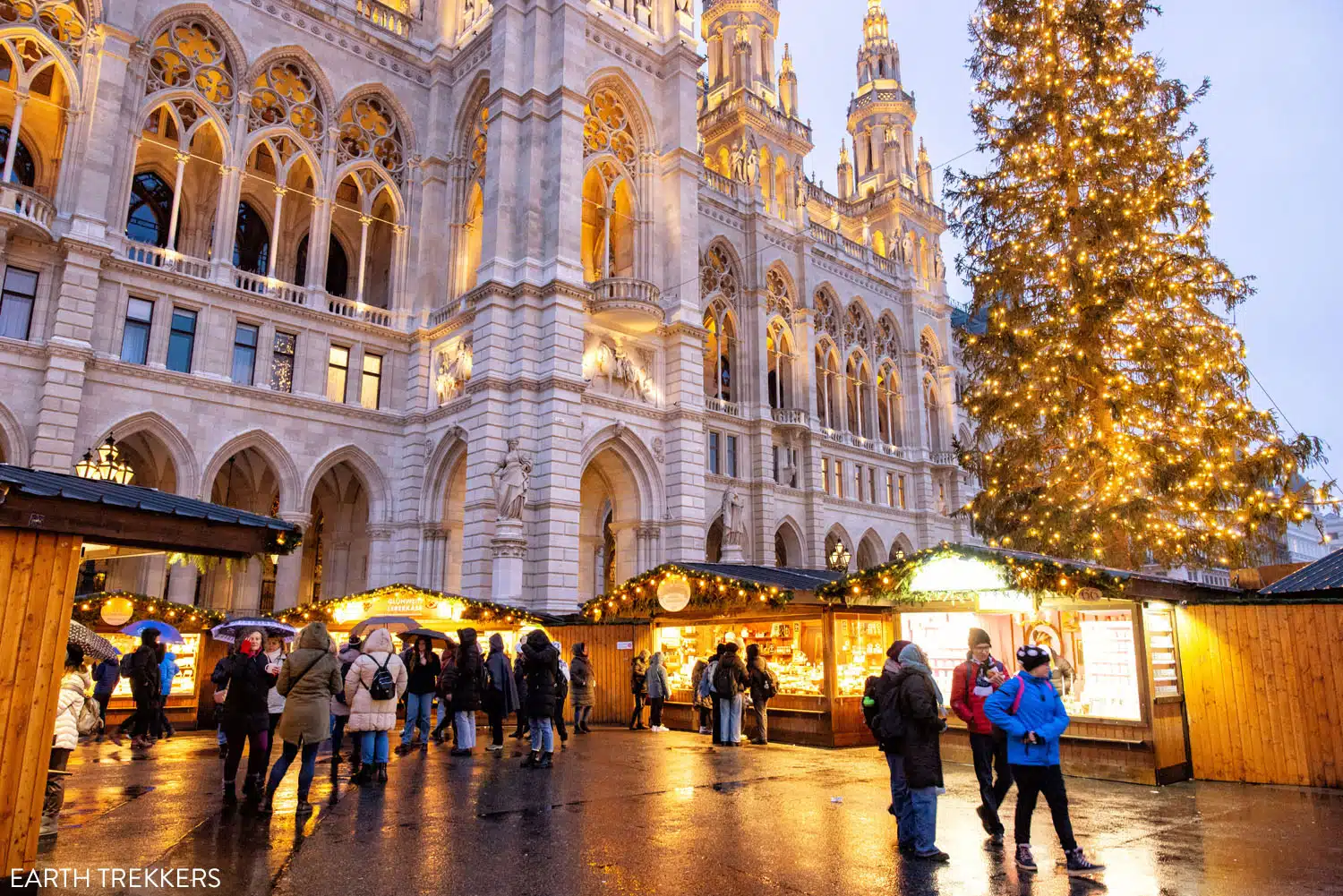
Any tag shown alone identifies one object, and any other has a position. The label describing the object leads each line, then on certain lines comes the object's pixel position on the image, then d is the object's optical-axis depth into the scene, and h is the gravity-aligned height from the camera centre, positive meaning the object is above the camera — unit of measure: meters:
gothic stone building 23.55 +10.44
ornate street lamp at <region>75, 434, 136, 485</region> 15.01 +2.95
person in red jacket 8.09 -0.74
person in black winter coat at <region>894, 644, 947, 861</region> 7.22 -0.91
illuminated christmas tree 16.94 +6.31
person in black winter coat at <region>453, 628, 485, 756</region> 13.31 -0.86
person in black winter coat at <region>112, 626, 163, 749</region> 14.97 -0.83
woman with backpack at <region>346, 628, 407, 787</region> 10.36 -0.72
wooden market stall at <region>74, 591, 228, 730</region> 17.12 -0.07
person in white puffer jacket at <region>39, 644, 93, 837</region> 7.21 -0.79
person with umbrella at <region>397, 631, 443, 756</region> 14.30 -0.83
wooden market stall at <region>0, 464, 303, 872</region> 5.89 +0.24
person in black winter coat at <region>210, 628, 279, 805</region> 9.10 -0.77
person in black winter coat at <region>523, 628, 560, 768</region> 12.04 -0.78
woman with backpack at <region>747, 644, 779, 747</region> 15.53 -0.92
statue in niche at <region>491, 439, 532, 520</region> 24.36 +4.22
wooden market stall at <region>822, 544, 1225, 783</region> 11.44 +0.01
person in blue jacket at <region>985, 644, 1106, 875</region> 6.81 -0.79
